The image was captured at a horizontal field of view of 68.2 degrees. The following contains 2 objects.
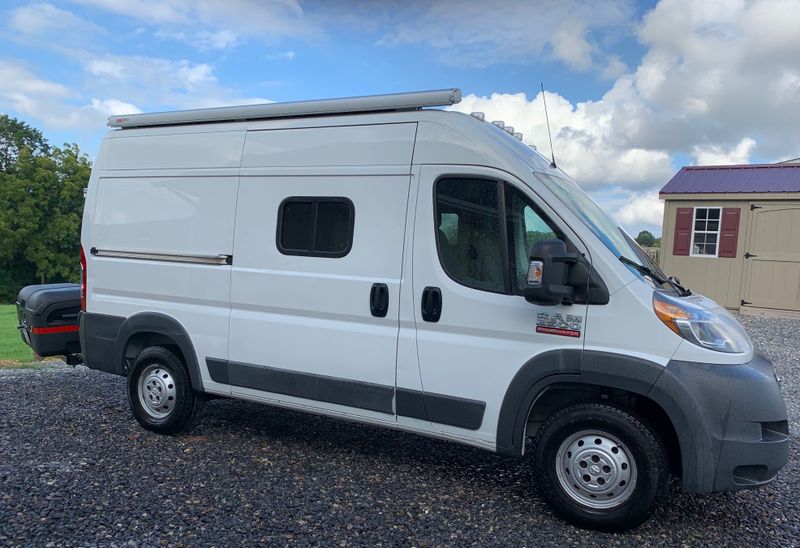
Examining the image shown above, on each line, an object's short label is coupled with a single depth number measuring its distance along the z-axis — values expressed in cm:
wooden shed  1371
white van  331
